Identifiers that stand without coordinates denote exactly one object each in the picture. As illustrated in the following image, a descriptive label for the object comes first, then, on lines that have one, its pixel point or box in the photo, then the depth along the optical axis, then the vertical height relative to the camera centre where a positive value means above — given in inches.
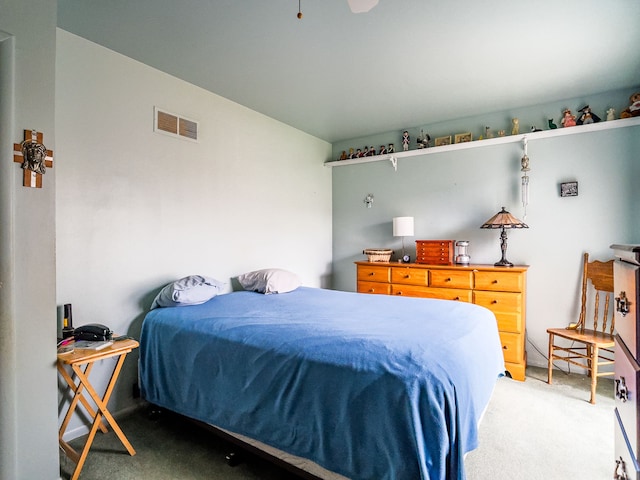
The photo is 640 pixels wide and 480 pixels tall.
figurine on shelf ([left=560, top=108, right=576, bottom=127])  128.5 +47.1
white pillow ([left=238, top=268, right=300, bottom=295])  121.9 -14.6
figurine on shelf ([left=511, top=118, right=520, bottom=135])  139.4 +48.3
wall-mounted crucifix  64.0 +17.2
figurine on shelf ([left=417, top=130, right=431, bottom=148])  161.3 +49.3
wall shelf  121.6 +43.1
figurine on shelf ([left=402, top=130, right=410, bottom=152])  165.9 +50.8
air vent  107.9 +40.5
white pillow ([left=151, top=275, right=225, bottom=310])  97.0 -14.9
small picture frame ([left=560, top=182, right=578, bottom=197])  130.0 +20.1
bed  51.7 -25.9
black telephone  79.4 -21.4
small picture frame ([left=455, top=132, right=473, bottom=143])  151.9 +47.8
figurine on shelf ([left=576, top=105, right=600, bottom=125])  125.2 +46.7
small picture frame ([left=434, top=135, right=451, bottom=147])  156.8 +47.9
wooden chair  115.9 -30.1
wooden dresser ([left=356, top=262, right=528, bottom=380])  122.5 -19.3
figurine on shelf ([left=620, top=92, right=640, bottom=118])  116.8 +47.1
